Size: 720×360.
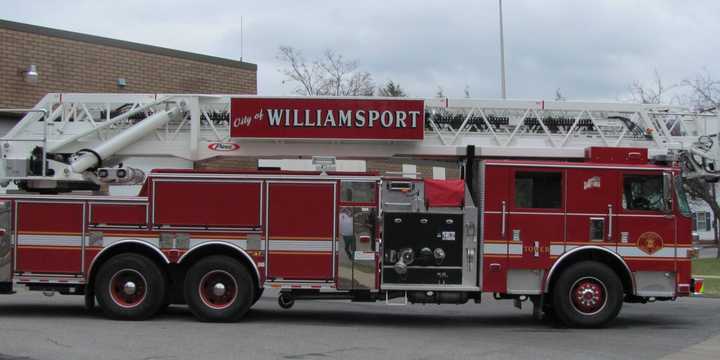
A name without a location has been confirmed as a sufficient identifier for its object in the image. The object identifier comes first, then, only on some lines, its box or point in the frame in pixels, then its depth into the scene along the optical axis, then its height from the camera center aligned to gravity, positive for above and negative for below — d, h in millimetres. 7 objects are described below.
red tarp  11500 +278
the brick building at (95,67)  19250 +3839
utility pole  26125 +5064
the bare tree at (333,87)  41188 +6456
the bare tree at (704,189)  28000 +909
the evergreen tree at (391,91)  49650 +7982
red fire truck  11461 -231
